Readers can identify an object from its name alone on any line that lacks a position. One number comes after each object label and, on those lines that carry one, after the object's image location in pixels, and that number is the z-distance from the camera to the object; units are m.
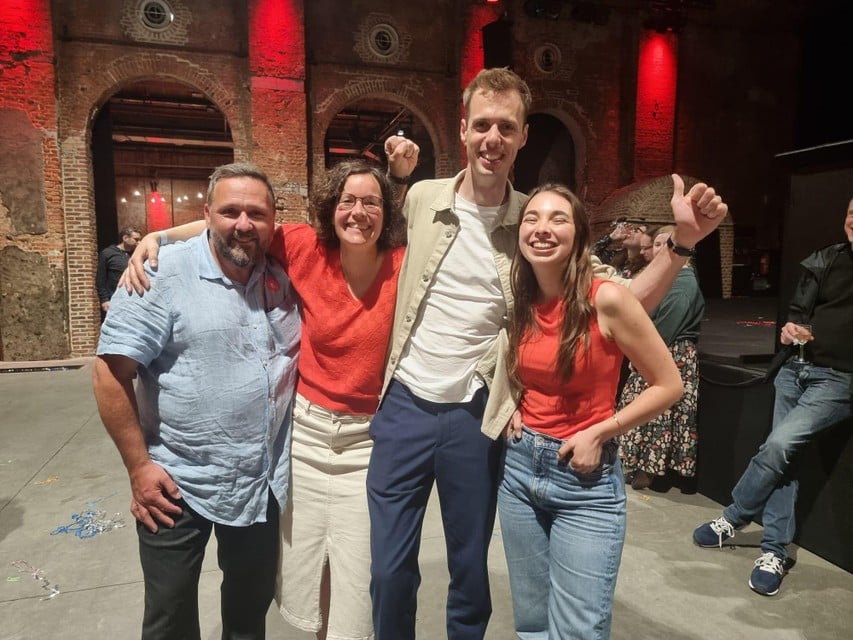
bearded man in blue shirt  1.70
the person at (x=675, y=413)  3.79
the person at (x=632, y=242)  4.25
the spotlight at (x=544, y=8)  10.21
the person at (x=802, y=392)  2.82
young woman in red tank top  1.56
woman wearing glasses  1.91
